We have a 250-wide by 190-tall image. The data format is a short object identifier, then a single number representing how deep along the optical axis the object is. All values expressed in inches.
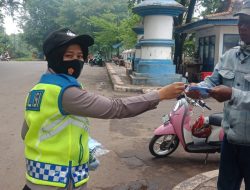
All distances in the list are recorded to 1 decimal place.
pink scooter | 121.1
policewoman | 48.5
